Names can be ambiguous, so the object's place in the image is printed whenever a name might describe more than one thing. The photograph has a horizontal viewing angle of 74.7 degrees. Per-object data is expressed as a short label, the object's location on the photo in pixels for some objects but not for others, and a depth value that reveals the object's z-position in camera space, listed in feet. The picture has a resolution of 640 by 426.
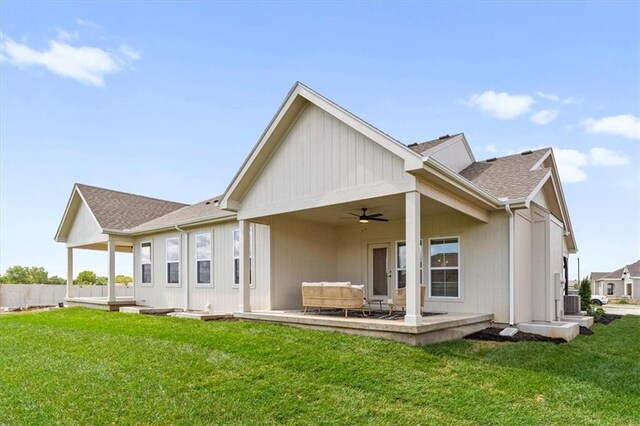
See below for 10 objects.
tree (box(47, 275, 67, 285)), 133.69
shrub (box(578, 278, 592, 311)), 52.24
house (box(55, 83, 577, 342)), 26.32
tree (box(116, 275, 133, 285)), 117.19
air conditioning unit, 45.47
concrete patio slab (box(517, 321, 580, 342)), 29.14
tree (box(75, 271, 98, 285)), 127.28
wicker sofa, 28.48
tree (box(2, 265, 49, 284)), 128.98
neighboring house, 131.44
